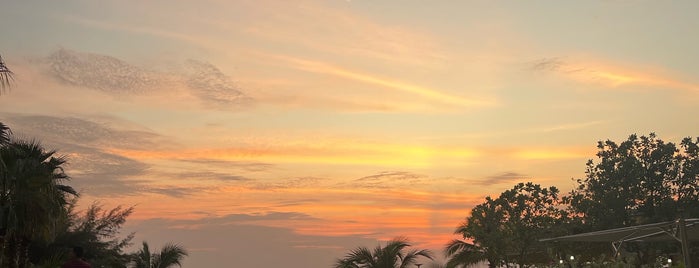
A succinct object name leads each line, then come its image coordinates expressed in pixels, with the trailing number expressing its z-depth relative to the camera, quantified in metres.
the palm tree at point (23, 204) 15.62
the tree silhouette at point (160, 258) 27.00
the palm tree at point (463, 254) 39.94
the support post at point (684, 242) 14.59
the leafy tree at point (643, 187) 43.38
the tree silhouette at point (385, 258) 21.17
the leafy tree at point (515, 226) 42.62
